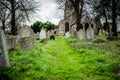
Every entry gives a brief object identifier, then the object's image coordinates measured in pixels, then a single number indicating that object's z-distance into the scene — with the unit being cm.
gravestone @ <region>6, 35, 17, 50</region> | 644
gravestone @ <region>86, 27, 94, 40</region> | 1081
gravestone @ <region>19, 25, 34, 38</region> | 942
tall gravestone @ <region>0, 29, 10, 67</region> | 381
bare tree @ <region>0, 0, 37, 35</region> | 1180
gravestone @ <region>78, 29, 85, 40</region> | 1110
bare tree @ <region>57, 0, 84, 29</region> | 1392
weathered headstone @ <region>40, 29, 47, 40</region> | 1374
